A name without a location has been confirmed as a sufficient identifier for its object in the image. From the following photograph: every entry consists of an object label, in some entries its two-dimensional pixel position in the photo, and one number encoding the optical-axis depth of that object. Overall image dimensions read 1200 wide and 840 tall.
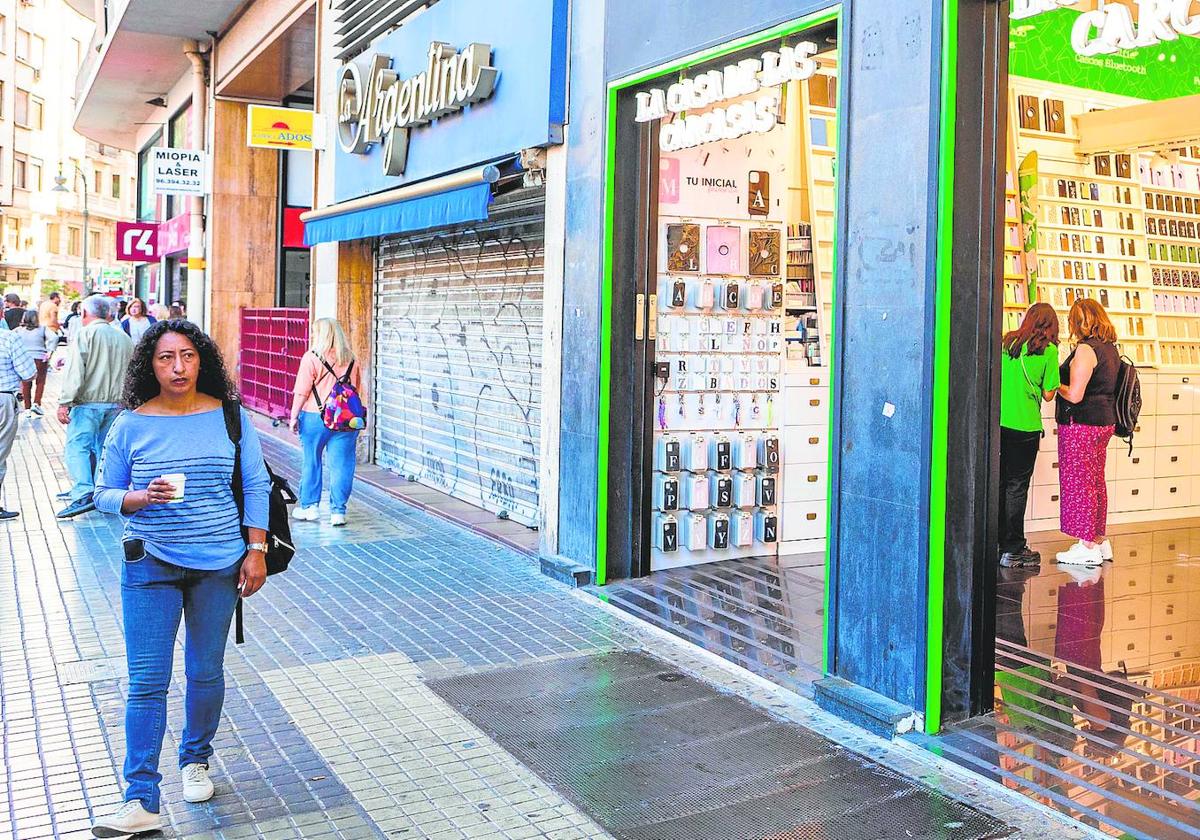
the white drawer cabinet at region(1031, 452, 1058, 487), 9.72
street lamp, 46.00
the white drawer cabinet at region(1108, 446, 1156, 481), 9.98
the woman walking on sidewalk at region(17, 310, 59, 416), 17.04
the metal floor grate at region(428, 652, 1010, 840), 4.18
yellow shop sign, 13.35
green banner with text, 9.66
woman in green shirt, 8.27
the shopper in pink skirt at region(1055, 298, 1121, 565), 8.32
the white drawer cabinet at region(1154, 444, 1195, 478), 10.20
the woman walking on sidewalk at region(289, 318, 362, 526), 9.66
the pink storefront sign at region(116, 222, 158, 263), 25.34
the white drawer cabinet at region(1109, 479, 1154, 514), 10.04
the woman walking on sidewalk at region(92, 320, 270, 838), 4.00
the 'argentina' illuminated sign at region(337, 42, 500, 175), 9.23
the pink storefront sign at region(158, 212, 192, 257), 22.36
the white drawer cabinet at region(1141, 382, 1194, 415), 10.09
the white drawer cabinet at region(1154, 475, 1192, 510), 10.27
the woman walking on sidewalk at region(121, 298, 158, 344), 16.20
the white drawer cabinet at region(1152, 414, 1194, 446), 10.13
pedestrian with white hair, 9.49
